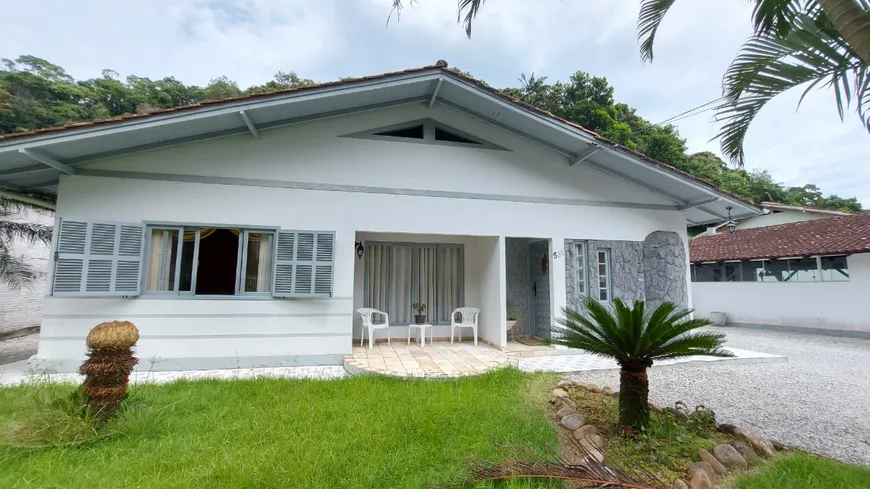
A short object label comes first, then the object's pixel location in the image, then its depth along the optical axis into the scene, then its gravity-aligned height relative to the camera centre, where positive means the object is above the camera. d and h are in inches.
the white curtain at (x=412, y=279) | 356.5 +2.0
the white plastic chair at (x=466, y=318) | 332.8 -32.6
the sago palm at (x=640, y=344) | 139.6 -22.5
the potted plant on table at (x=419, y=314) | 350.1 -30.2
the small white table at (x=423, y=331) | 320.5 -41.9
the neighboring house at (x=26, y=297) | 407.2 -22.4
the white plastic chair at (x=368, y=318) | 305.6 -30.4
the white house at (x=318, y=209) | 238.5 +53.7
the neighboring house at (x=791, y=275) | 462.6 +13.5
